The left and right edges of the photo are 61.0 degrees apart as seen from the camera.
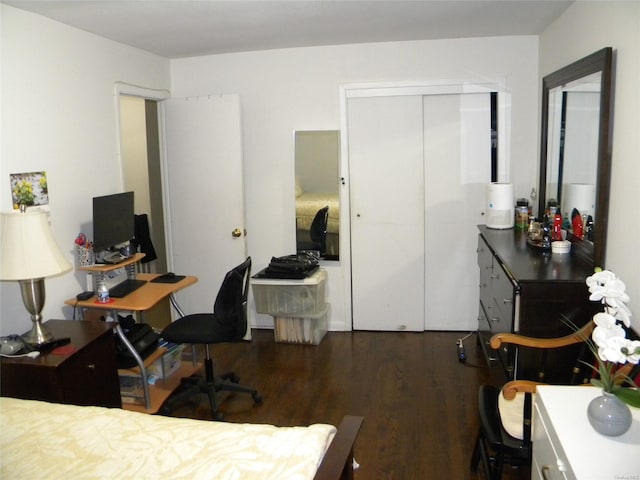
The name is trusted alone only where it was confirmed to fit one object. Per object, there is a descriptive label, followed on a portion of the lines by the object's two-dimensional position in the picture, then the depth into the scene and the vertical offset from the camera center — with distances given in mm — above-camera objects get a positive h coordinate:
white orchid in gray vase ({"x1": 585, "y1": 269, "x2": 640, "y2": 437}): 1618 -639
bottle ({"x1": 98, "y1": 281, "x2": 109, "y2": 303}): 3293 -735
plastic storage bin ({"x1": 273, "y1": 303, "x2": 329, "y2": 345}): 4449 -1310
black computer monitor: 3398 -319
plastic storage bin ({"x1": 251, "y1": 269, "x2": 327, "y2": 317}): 4406 -1036
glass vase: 1623 -754
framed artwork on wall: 3008 -89
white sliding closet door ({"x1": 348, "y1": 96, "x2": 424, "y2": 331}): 4480 -380
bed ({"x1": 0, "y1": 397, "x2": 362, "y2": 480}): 1704 -923
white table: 1524 -836
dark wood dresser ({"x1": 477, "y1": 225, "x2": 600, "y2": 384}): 2615 -697
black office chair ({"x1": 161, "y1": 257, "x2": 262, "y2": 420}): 3291 -994
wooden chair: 2195 -1092
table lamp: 2553 -370
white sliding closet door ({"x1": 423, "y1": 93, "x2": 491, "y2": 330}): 4402 -275
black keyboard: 3434 -755
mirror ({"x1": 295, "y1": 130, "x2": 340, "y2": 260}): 4578 -202
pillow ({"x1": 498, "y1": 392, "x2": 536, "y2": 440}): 2265 -1092
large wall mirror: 2705 +82
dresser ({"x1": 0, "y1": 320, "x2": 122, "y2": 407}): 2559 -964
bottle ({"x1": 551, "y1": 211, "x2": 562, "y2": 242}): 3297 -395
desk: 3227 -790
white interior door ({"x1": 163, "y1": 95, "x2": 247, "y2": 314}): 4520 -169
